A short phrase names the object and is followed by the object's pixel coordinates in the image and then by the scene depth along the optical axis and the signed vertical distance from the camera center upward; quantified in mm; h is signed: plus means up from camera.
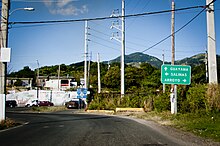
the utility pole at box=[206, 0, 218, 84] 23172 +3213
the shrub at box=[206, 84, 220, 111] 23109 -507
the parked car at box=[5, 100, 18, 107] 65719 -2876
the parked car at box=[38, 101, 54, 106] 64500 -2815
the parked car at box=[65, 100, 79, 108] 52812 -2437
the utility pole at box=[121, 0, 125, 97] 40384 +4907
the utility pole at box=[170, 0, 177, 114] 25109 -2
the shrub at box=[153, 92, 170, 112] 28141 -1123
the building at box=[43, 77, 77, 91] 111188 +2354
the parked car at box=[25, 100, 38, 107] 65775 -2911
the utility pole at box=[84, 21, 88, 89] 50969 +2988
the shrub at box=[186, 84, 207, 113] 24309 -643
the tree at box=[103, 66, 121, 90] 78444 +2680
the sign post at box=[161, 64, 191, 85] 24625 +1250
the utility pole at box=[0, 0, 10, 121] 18672 +2799
